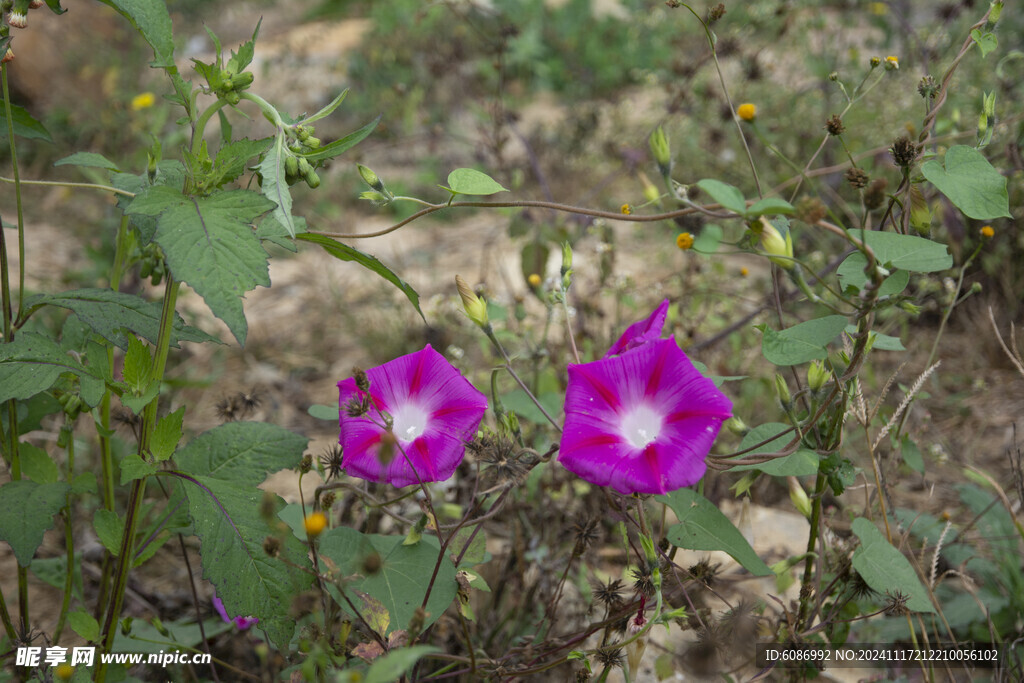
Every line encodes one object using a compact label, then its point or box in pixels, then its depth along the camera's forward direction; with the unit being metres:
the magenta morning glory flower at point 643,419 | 0.53
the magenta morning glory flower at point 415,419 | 0.56
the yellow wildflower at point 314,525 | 0.50
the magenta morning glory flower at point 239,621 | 0.64
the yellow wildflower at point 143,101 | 1.29
